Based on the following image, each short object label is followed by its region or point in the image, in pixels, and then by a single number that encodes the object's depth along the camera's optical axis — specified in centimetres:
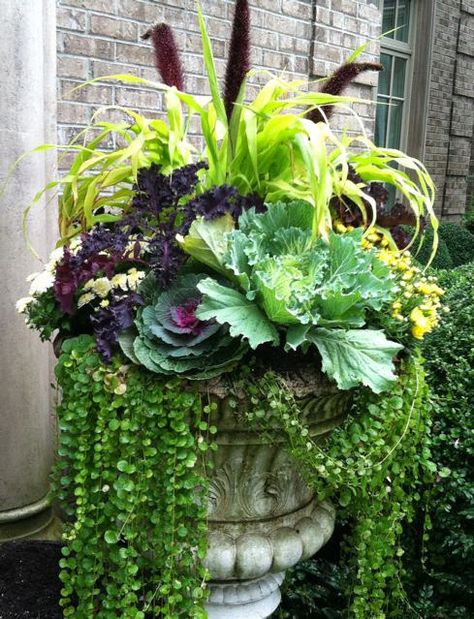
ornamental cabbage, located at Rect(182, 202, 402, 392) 157
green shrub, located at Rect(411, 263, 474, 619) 230
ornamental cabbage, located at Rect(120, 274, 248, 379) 159
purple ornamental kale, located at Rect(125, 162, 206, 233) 173
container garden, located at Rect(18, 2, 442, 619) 161
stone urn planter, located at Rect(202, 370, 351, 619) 167
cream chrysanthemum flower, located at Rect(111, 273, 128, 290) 172
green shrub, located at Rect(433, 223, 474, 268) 652
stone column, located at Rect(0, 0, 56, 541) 235
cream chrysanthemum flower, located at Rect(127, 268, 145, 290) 172
